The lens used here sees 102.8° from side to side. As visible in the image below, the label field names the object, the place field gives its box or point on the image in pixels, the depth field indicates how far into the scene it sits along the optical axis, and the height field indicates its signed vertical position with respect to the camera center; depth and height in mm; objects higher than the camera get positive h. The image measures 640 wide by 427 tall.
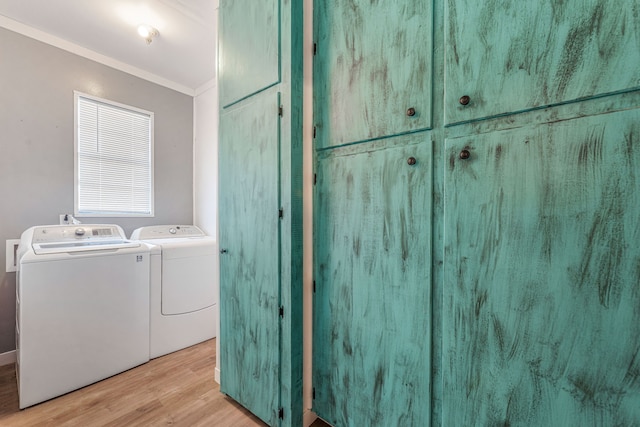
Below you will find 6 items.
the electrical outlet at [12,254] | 1980 -342
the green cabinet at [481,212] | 669 +3
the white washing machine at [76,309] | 1540 -664
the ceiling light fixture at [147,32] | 2051 +1458
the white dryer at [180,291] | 2098 -699
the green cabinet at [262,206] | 1249 +27
